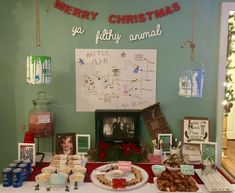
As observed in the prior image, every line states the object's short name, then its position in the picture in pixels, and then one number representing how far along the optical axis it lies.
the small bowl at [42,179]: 1.67
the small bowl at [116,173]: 1.76
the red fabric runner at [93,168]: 1.78
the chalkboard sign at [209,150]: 2.01
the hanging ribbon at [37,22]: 2.19
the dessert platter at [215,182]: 1.63
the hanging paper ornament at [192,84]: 2.04
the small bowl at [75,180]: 1.67
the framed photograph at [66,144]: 2.15
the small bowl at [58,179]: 1.64
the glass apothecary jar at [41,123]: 2.09
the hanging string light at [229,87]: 4.39
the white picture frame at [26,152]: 1.95
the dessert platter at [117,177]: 1.65
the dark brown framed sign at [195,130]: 2.20
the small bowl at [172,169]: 1.87
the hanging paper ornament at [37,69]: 1.92
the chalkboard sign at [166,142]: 2.20
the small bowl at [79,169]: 1.82
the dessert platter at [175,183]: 1.61
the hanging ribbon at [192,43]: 2.22
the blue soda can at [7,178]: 1.66
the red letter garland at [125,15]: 2.19
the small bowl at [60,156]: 1.98
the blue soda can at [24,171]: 1.72
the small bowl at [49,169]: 1.80
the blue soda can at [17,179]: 1.65
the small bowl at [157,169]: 1.81
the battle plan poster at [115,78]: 2.23
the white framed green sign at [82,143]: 2.16
